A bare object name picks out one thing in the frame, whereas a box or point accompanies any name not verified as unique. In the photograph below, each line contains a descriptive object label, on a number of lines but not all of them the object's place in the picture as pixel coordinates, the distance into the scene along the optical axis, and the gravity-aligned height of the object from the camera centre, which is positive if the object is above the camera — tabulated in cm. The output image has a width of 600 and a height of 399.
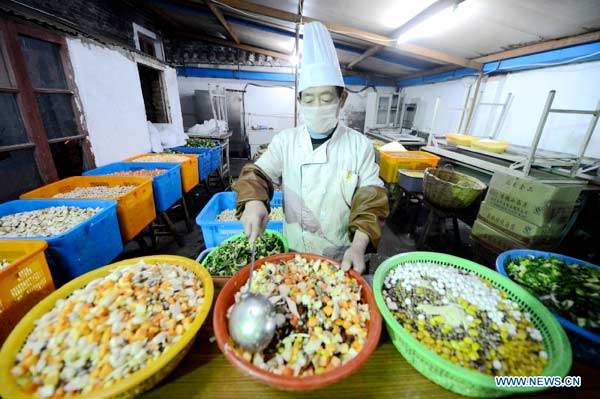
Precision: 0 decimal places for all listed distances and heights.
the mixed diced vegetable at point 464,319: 81 -76
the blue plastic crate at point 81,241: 181 -108
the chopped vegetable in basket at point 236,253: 192 -115
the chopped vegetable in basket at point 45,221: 198 -98
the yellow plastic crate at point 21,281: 117 -96
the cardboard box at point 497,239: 287 -142
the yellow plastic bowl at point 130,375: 65 -74
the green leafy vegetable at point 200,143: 628 -75
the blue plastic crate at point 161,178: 347 -97
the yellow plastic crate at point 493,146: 460 -36
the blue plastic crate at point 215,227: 257 -123
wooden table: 79 -89
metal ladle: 79 -68
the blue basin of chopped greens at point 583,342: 86 -78
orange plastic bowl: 67 -71
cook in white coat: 142 -38
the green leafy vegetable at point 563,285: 103 -75
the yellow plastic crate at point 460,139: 534 -32
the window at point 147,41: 561 +181
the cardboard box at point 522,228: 274 -119
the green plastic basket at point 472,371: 70 -72
